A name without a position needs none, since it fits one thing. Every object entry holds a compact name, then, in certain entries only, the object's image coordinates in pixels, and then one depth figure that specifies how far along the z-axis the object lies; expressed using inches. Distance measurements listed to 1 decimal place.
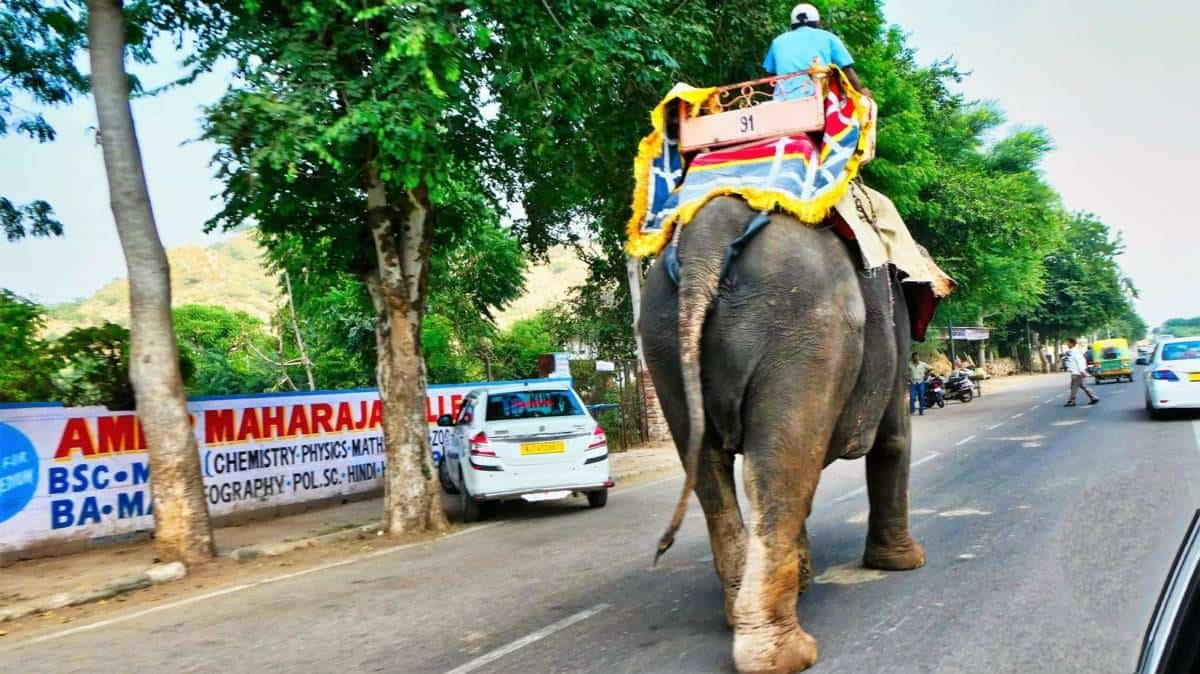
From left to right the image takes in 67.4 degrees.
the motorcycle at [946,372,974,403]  1202.0
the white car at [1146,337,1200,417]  637.3
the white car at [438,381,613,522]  435.8
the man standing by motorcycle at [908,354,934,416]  1056.4
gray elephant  160.2
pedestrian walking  890.1
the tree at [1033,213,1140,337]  2228.1
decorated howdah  177.9
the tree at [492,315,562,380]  1219.9
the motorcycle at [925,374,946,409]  1131.3
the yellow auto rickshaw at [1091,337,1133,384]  1414.9
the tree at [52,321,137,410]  430.0
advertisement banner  392.2
